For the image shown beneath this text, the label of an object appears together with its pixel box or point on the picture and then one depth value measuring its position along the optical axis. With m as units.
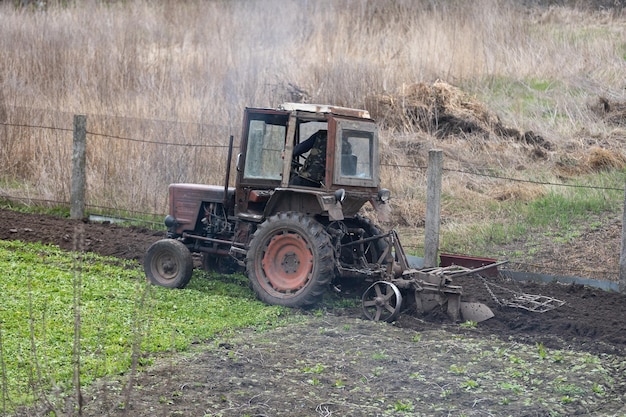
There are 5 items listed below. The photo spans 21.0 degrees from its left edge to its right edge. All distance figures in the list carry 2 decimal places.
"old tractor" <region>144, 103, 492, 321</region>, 16.12
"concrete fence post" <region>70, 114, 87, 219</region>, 24.18
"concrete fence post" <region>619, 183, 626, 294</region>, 17.66
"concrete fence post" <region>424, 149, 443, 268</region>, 19.42
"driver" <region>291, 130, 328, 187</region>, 17.19
